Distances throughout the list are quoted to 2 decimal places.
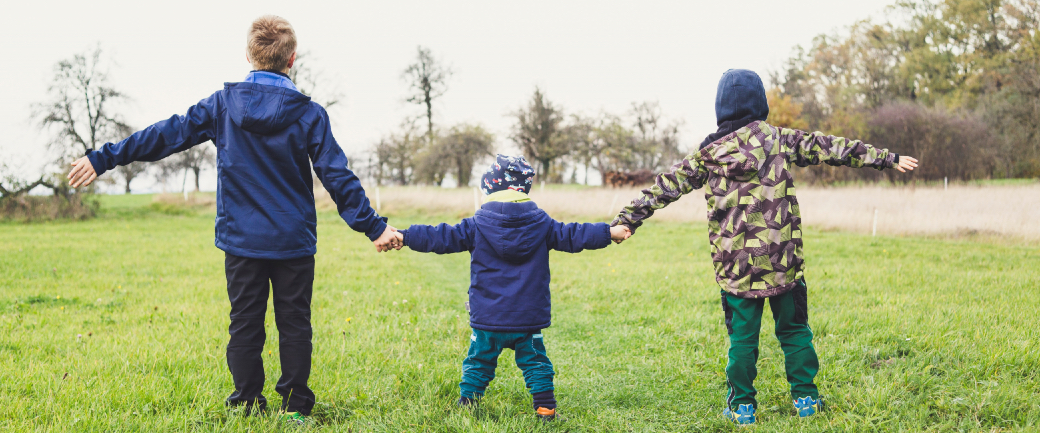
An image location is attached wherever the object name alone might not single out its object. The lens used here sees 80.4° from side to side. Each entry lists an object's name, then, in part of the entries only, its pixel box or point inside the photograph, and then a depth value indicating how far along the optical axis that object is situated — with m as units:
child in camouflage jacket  3.16
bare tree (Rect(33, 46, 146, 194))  29.58
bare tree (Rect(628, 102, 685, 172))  47.31
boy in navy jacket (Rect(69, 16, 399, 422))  2.91
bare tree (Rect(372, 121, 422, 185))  41.50
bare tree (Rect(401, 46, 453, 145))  39.88
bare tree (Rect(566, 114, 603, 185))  40.12
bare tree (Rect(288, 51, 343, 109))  32.56
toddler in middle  3.16
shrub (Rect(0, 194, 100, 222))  20.48
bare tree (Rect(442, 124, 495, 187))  38.34
